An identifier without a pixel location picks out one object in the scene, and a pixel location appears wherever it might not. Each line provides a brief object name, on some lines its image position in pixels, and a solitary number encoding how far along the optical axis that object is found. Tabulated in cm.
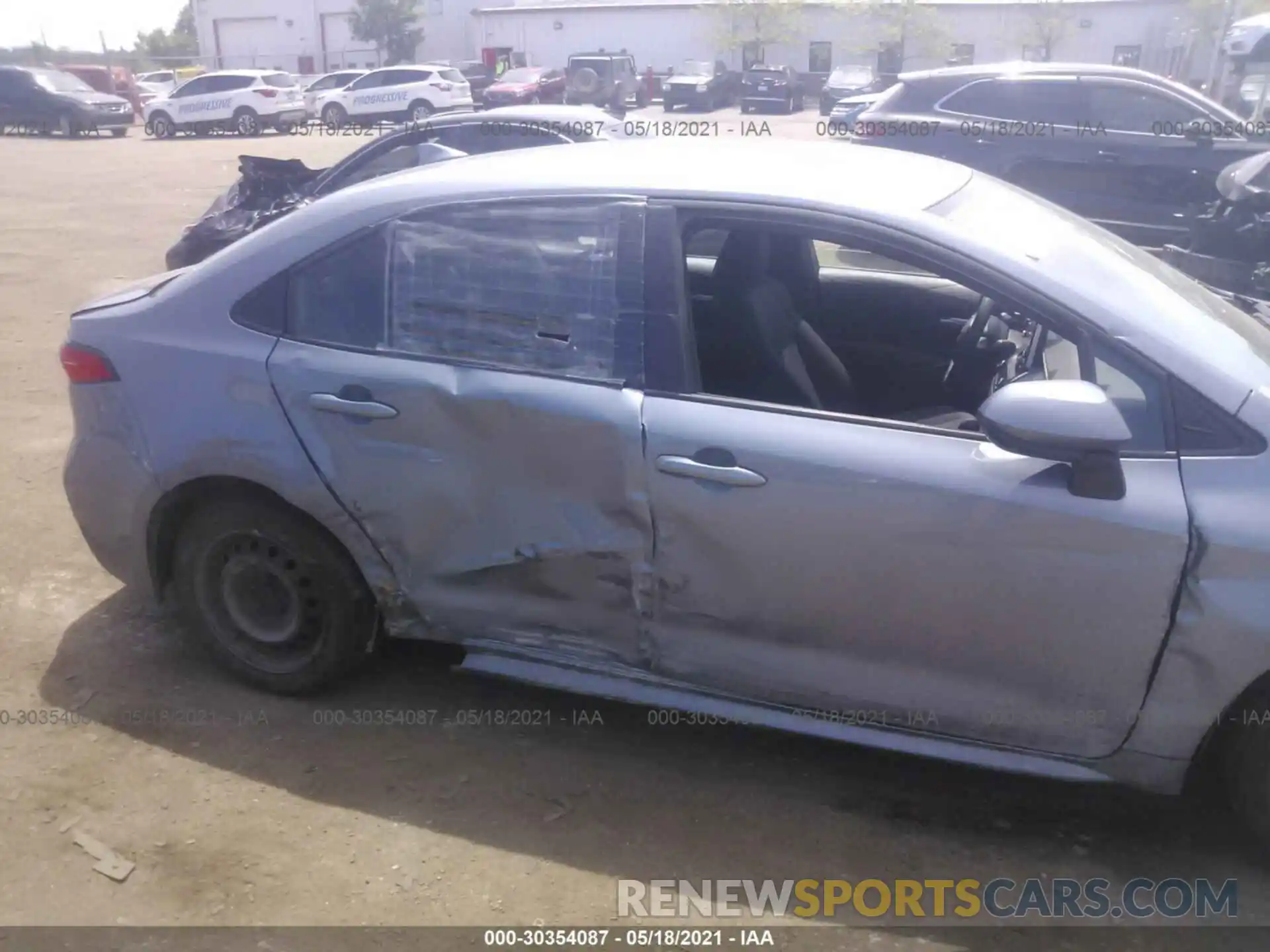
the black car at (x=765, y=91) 3569
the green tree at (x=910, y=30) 4438
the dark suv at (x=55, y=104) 2780
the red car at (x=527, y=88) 3338
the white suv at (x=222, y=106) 2827
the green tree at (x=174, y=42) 6478
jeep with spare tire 3347
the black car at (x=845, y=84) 3378
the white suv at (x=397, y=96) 2917
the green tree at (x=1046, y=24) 4181
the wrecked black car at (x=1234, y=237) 611
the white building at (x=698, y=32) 4284
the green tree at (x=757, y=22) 4738
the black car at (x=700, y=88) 3662
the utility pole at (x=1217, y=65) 2106
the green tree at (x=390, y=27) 5162
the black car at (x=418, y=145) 836
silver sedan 250
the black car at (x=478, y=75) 3784
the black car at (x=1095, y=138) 832
